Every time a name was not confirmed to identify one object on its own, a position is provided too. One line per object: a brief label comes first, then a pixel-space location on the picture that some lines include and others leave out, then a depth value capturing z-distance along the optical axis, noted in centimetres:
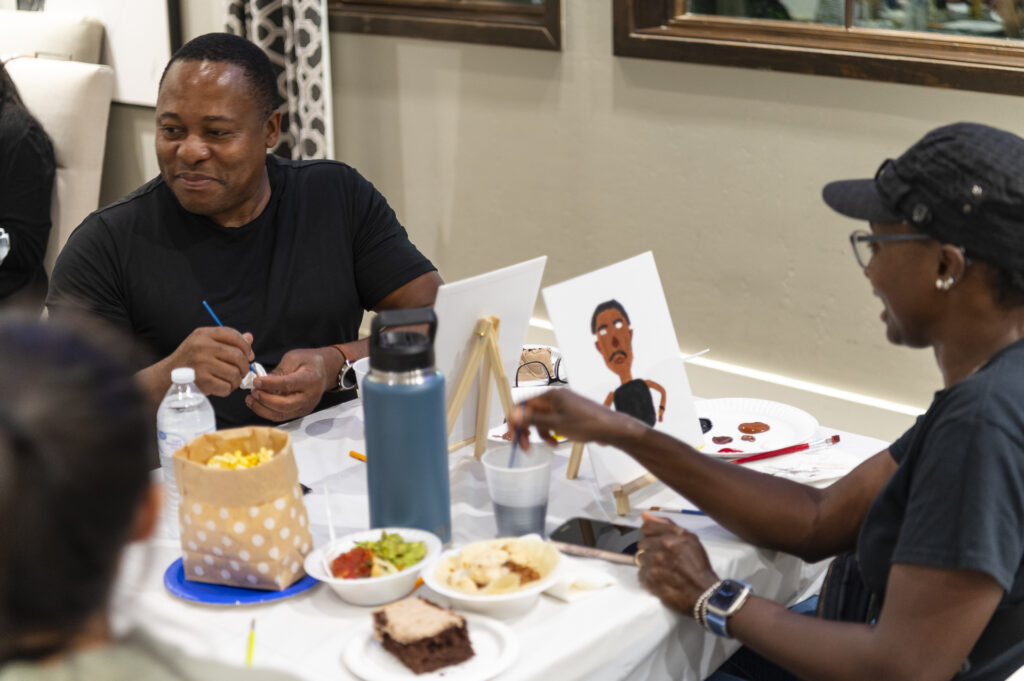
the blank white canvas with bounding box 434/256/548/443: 165
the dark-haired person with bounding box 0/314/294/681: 69
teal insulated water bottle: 139
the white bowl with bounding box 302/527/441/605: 131
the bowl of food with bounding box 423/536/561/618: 131
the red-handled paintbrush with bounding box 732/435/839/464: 177
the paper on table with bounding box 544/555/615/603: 135
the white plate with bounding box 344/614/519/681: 120
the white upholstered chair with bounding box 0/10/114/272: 380
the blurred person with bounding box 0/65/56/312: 322
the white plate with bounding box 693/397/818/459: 181
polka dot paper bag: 131
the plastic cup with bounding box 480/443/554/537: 147
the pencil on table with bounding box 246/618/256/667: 124
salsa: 134
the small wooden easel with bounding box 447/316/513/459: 171
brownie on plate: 121
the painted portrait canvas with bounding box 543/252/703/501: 163
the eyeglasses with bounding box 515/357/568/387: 207
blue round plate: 134
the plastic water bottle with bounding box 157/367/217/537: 163
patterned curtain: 379
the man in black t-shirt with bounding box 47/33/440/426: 210
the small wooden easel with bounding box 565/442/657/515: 161
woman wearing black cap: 123
